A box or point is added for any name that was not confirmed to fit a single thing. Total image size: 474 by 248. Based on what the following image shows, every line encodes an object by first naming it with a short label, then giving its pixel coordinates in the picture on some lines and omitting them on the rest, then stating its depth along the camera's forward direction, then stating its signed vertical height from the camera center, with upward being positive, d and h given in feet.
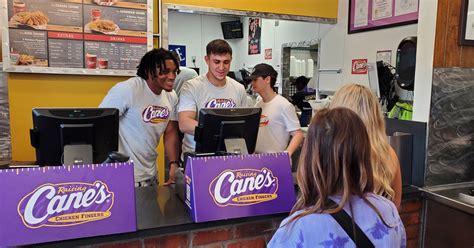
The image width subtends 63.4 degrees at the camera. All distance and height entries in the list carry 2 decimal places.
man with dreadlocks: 7.48 -0.52
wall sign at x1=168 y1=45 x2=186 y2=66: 23.61 +1.86
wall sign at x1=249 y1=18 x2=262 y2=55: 22.94 +2.89
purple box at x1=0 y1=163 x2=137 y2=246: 4.20 -1.41
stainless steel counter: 7.07 -2.13
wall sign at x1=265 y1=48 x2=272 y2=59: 21.84 +1.70
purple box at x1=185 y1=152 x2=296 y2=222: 5.01 -1.40
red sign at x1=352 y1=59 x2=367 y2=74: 14.61 +0.72
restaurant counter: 4.66 -1.88
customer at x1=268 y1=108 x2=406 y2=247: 3.23 -0.96
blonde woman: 4.66 -0.47
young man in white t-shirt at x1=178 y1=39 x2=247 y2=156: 8.11 -0.20
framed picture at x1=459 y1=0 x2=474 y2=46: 7.64 +1.24
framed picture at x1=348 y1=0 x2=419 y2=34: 12.56 +2.51
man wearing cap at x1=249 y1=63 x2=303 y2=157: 8.63 -0.81
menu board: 10.01 +1.20
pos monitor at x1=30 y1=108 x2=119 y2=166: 5.25 -0.76
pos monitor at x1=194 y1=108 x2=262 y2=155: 5.87 -0.74
